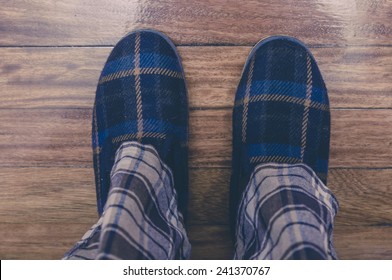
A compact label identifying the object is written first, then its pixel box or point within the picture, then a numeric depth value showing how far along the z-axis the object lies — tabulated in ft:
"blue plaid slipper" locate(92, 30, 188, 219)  2.73
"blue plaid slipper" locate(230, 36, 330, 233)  2.71
